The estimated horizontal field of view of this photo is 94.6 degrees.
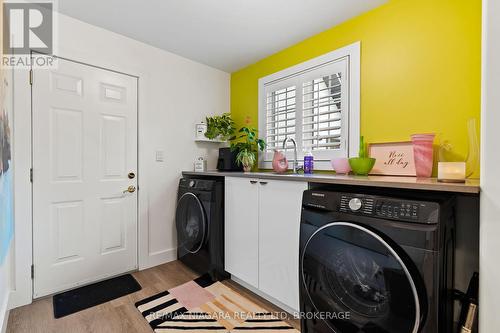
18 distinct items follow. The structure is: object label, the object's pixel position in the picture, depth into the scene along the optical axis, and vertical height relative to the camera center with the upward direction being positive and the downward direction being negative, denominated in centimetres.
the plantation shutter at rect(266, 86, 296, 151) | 238 +52
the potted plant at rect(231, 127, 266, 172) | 252 +17
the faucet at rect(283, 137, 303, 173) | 218 +1
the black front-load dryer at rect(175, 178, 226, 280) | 206 -58
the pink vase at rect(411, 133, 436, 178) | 146 +7
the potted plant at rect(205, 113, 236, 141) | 275 +43
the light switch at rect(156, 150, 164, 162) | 242 +8
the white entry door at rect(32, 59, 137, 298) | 181 -11
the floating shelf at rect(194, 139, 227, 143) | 271 +27
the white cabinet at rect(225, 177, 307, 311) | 153 -53
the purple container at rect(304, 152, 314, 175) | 207 +0
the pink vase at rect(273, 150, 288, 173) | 220 +2
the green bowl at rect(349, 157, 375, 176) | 166 +0
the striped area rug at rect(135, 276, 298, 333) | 152 -107
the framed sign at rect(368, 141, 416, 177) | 161 +5
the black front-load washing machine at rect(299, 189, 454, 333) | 91 -44
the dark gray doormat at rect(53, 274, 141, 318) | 170 -107
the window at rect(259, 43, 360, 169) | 191 +55
